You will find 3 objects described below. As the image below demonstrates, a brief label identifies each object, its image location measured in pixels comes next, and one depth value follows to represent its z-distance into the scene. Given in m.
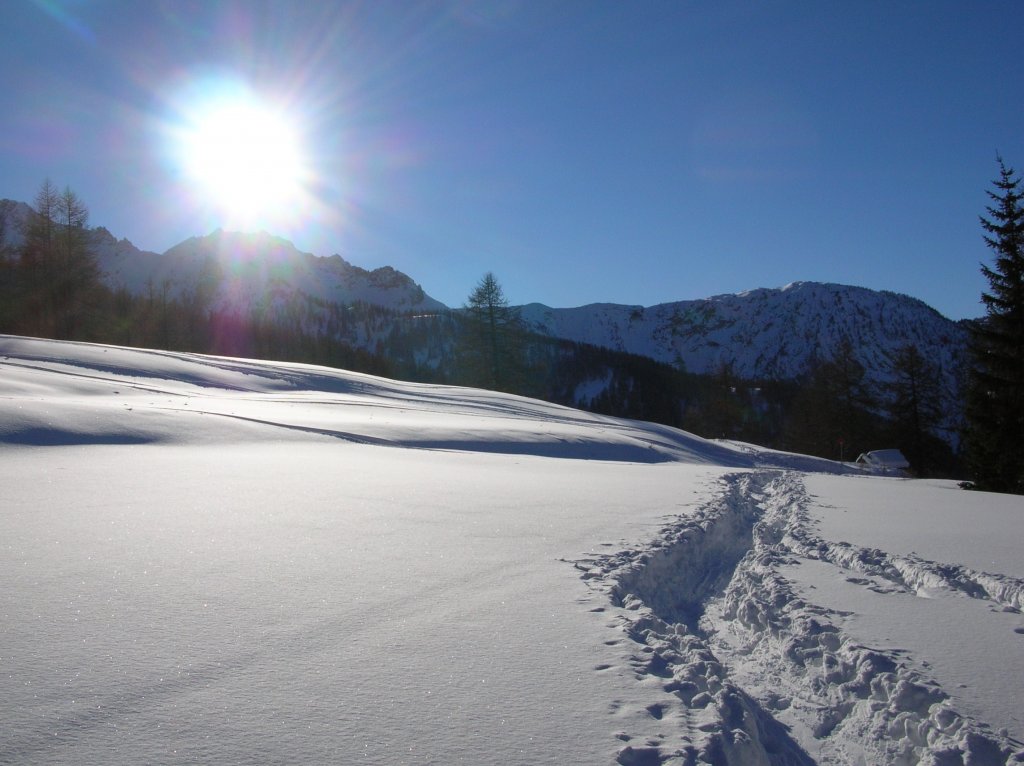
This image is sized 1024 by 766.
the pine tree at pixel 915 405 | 36.53
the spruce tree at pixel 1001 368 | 17.98
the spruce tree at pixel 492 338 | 37.66
